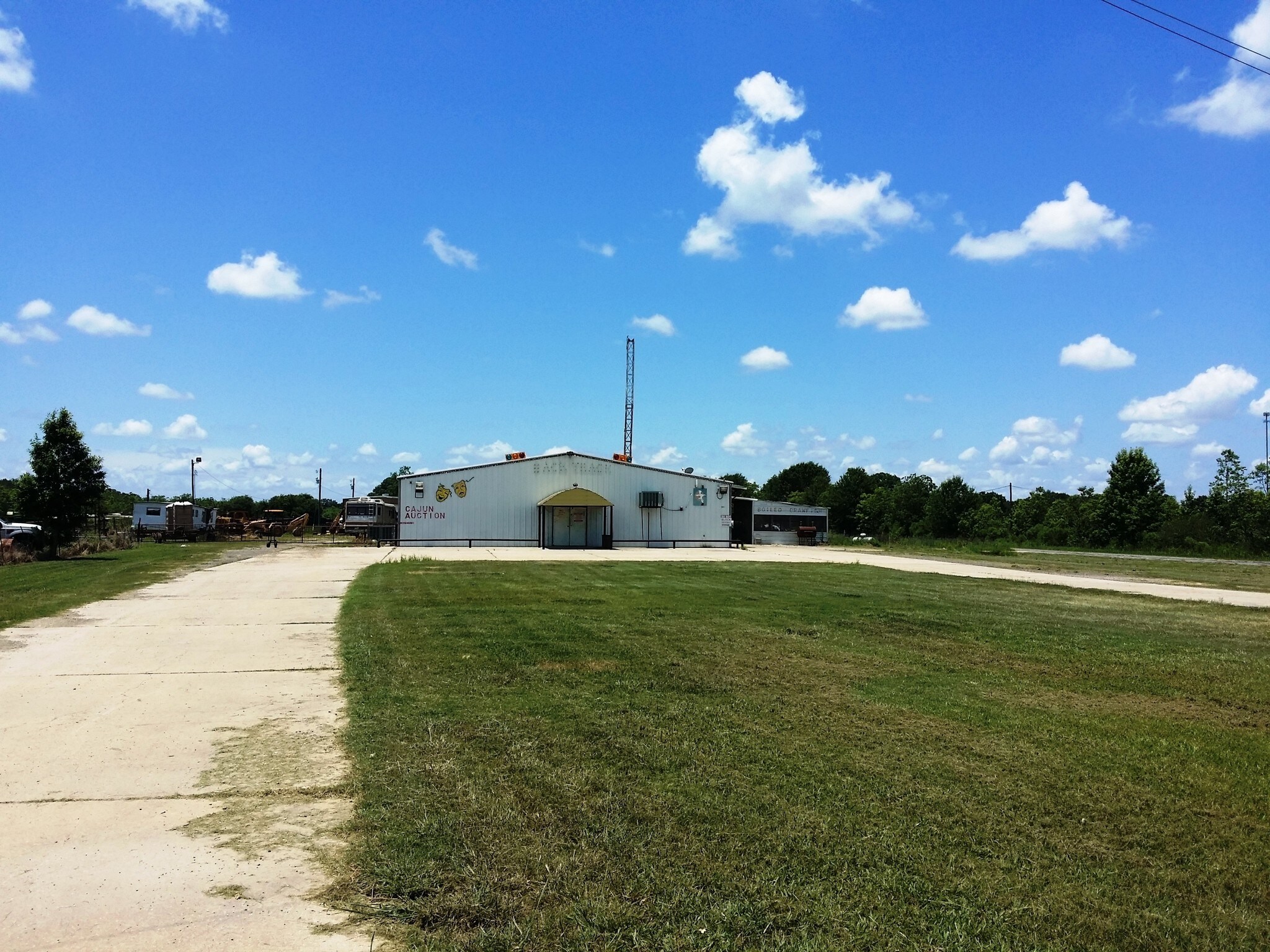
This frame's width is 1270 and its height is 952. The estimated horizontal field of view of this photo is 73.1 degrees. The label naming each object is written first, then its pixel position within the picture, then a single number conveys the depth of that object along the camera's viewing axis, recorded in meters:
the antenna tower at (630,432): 75.19
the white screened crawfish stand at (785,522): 69.31
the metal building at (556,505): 42.00
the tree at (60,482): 27.88
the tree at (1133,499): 60.81
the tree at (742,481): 125.94
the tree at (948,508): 85.31
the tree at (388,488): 103.75
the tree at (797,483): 122.06
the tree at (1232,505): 51.06
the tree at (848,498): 106.81
